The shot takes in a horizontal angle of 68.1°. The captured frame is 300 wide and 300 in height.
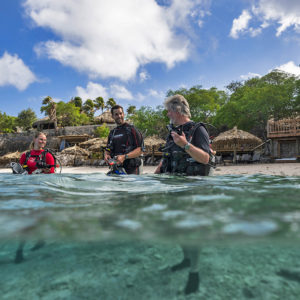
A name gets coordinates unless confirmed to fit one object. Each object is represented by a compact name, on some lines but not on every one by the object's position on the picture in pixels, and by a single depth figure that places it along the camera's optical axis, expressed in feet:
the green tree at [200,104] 98.02
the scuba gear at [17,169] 15.16
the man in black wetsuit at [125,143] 13.83
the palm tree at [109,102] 201.26
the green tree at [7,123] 159.09
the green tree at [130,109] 195.30
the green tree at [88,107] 186.00
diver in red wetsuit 15.25
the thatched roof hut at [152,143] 70.74
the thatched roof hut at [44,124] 142.04
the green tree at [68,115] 143.18
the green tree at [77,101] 186.64
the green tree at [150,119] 101.40
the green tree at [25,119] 169.99
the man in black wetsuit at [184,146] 9.02
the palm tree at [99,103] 198.59
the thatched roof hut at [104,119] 138.36
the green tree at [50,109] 133.34
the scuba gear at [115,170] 13.05
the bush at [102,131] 107.05
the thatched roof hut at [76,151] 76.18
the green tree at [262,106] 76.48
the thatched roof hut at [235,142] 63.62
